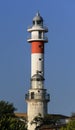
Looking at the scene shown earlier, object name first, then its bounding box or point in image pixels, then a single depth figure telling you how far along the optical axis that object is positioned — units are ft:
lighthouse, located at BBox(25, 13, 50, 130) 388.37
